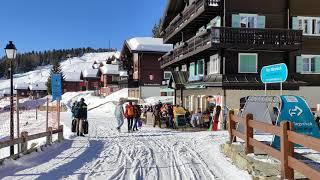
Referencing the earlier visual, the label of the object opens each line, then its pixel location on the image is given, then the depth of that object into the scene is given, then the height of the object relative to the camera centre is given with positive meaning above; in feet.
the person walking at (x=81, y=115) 41.11 -4.04
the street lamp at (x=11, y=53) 28.65 +3.68
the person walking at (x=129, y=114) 46.77 -4.36
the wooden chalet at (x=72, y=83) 245.56 +4.06
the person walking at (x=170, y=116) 53.19 -5.31
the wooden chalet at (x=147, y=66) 115.56 +9.16
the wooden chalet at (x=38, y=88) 261.93 -0.59
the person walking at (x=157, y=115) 55.31 -5.33
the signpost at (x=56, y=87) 36.84 +0.07
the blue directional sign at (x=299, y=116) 22.98 -2.26
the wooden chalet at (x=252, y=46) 56.98 +8.79
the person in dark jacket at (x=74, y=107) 41.70 -2.87
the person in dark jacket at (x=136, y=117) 48.18 -5.08
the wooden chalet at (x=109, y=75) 171.32 +8.24
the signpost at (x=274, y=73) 22.48 +1.26
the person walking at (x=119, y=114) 47.16 -4.41
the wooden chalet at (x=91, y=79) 216.50 +6.75
